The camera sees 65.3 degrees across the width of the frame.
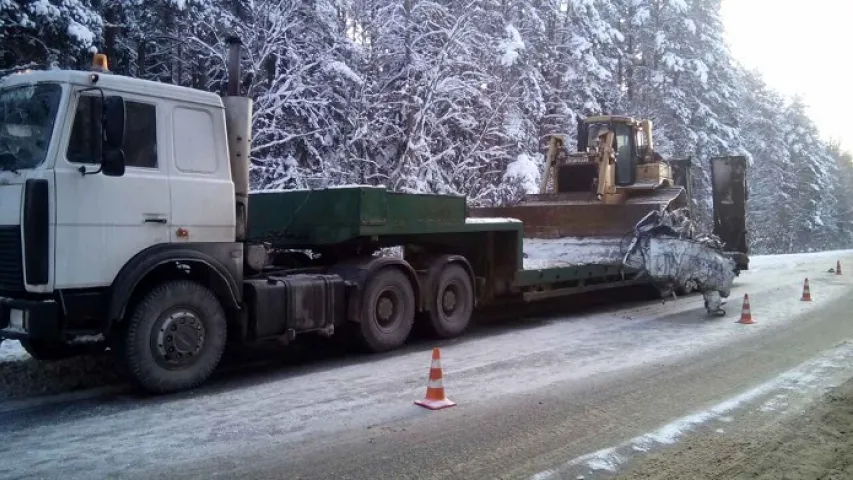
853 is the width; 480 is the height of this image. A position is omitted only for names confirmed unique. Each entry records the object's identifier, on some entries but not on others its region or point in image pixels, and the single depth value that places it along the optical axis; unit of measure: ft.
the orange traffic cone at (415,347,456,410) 18.93
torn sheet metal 37.91
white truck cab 17.72
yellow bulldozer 42.55
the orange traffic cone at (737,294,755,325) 33.91
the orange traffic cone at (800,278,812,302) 42.73
